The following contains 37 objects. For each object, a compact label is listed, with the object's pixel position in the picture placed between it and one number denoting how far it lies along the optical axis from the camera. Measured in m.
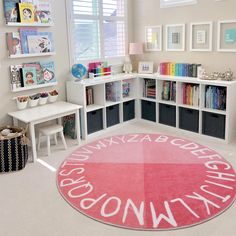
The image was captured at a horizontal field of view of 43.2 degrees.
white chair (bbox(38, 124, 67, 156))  3.63
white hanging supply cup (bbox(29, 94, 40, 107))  3.84
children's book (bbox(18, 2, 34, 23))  3.58
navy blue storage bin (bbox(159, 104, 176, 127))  4.41
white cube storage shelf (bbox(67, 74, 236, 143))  3.85
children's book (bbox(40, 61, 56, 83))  3.97
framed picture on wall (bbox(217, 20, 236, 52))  3.82
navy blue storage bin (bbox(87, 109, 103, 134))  4.20
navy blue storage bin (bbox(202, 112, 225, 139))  3.85
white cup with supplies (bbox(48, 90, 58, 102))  4.06
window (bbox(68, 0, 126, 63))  4.23
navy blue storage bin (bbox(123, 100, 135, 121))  4.75
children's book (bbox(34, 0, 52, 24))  3.75
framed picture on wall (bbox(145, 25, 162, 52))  4.70
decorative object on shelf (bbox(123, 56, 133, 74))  4.92
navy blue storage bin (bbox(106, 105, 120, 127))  4.49
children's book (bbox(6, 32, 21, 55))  3.55
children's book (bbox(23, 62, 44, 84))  3.81
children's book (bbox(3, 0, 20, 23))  3.47
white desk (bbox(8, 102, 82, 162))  3.40
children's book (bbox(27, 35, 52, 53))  3.76
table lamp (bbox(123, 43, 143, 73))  4.83
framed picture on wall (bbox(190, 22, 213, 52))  4.07
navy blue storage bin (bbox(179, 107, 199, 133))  4.14
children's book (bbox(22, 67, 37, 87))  3.77
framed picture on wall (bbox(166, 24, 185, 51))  4.39
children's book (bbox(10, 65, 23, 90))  3.67
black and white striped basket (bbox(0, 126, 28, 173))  3.20
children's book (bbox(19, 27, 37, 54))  3.65
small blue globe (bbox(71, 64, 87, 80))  4.12
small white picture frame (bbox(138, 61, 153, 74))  4.80
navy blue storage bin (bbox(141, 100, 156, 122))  4.68
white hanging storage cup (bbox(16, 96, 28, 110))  3.73
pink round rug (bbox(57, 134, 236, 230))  2.39
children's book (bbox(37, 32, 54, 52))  3.85
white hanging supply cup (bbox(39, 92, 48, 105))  3.94
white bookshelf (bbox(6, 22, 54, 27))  3.52
